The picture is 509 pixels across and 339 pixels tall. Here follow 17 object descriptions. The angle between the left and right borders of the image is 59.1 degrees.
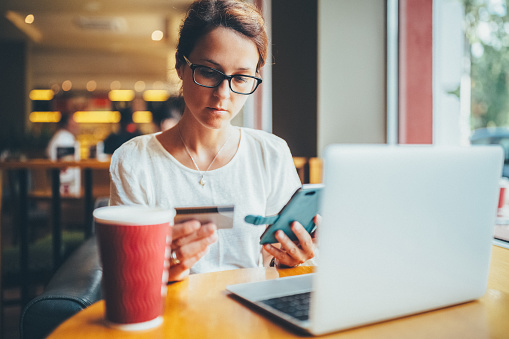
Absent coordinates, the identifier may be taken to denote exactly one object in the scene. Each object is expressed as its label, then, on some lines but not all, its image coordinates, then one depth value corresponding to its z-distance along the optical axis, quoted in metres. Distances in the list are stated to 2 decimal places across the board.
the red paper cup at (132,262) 0.62
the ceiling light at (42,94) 12.37
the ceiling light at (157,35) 7.79
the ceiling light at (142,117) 13.45
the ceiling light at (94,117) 13.22
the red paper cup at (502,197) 1.61
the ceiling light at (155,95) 13.10
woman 1.26
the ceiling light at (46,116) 13.05
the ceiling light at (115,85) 12.16
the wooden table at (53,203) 2.84
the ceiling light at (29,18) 6.99
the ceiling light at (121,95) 12.88
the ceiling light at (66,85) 11.98
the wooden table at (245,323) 0.63
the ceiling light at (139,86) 12.17
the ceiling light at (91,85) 12.18
